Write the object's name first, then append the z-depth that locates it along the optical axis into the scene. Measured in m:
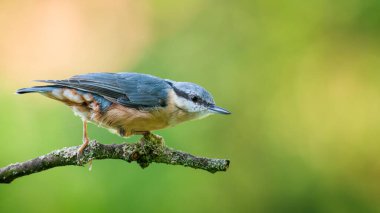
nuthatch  7.73
